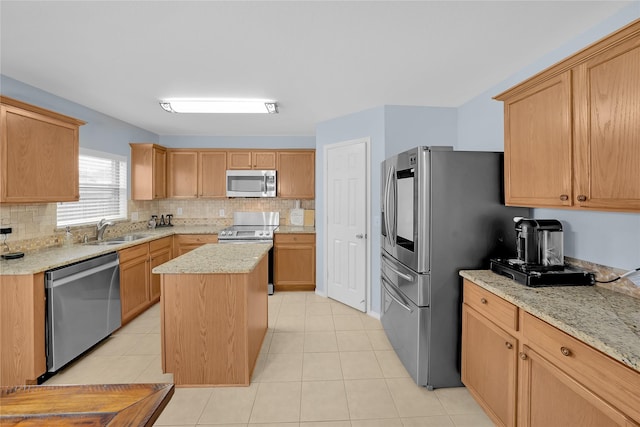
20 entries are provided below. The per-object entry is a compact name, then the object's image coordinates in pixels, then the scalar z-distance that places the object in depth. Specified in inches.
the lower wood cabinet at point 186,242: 169.6
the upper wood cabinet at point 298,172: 186.9
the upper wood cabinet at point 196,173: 188.2
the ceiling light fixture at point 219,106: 123.7
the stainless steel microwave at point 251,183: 184.9
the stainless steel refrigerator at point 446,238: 82.2
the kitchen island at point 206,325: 83.7
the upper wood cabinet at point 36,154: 88.4
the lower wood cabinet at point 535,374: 41.4
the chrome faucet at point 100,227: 136.5
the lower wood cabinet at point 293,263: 172.4
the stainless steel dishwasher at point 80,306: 88.0
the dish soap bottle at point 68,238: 121.3
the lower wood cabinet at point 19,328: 83.0
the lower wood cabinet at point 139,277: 122.6
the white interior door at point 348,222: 139.2
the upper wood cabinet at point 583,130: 51.0
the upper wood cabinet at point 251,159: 187.2
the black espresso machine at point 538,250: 71.5
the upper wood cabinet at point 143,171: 170.2
